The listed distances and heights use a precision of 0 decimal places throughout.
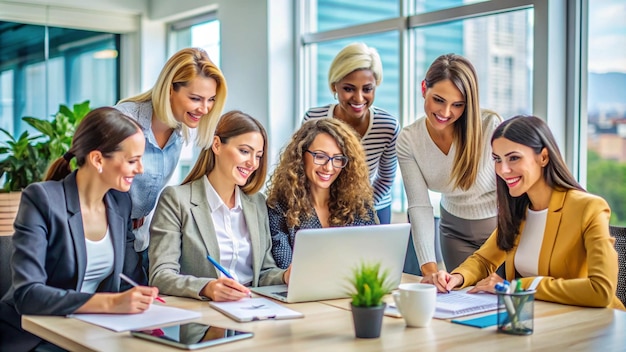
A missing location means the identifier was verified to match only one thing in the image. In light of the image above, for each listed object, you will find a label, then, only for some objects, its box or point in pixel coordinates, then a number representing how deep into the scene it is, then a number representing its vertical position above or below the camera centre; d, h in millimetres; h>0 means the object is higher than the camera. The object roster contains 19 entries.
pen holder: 1756 -379
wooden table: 1627 -422
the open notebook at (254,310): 1870 -408
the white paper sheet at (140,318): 1746 -404
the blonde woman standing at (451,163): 2617 -36
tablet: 1606 -409
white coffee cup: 1797 -370
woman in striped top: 3111 +178
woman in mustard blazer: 2041 -233
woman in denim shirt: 2672 +149
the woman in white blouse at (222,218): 2291 -206
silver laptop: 2002 -282
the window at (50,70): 5367 +630
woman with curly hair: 2512 -111
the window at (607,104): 3180 +217
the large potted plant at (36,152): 4527 +7
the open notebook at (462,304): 1941 -411
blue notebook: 1821 -418
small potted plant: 1697 -347
